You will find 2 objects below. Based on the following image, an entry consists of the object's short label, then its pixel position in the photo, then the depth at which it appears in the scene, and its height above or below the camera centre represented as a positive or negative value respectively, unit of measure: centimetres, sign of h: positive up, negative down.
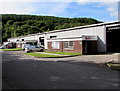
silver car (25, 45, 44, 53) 2135 -87
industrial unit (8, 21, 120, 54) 1622 +76
